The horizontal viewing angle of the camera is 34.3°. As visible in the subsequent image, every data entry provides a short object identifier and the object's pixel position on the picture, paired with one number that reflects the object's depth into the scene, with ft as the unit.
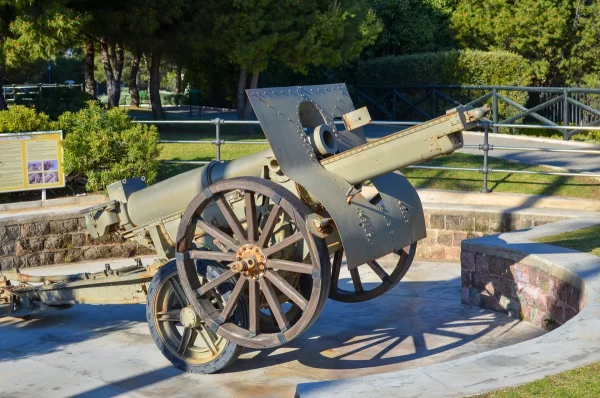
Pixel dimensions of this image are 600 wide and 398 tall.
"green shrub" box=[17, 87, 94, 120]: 54.70
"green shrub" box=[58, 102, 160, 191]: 40.04
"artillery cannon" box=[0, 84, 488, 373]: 21.97
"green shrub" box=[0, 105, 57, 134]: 40.16
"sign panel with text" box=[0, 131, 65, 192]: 38.73
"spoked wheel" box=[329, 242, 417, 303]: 26.99
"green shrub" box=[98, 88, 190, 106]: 130.97
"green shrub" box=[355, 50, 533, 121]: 82.94
